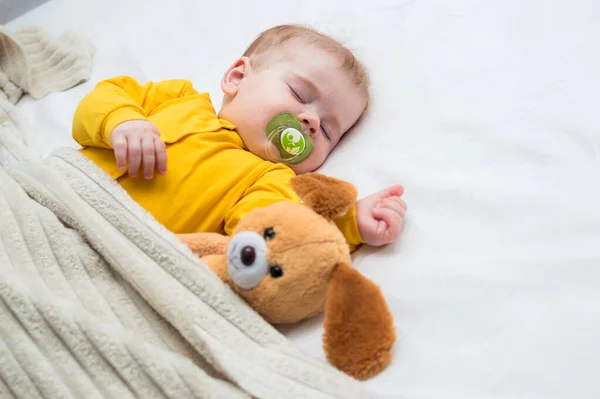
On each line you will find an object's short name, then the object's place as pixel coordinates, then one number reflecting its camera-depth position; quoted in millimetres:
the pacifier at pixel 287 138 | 884
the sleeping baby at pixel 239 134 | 791
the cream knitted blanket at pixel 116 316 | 559
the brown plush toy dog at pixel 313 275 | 566
